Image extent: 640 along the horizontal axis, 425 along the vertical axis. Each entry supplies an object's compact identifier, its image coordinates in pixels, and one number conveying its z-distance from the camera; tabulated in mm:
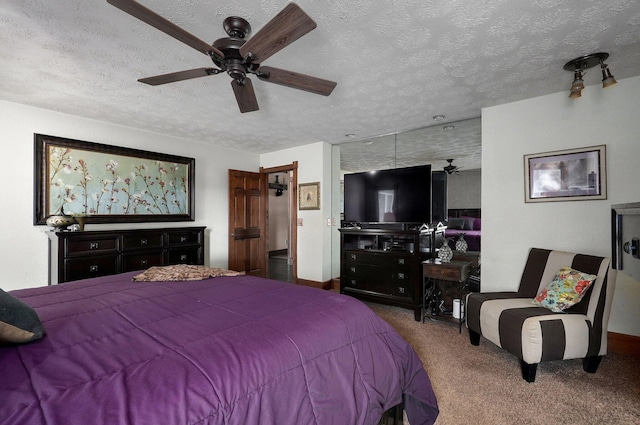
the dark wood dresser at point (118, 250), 3004
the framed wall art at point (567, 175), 2609
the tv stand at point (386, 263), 3456
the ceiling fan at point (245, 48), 1338
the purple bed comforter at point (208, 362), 789
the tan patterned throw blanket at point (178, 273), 2127
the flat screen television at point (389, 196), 3660
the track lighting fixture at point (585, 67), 2128
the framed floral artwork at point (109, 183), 3225
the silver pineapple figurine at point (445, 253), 3346
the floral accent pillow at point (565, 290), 2227
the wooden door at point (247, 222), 4930
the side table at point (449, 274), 3078
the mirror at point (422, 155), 3553
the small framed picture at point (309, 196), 4770
